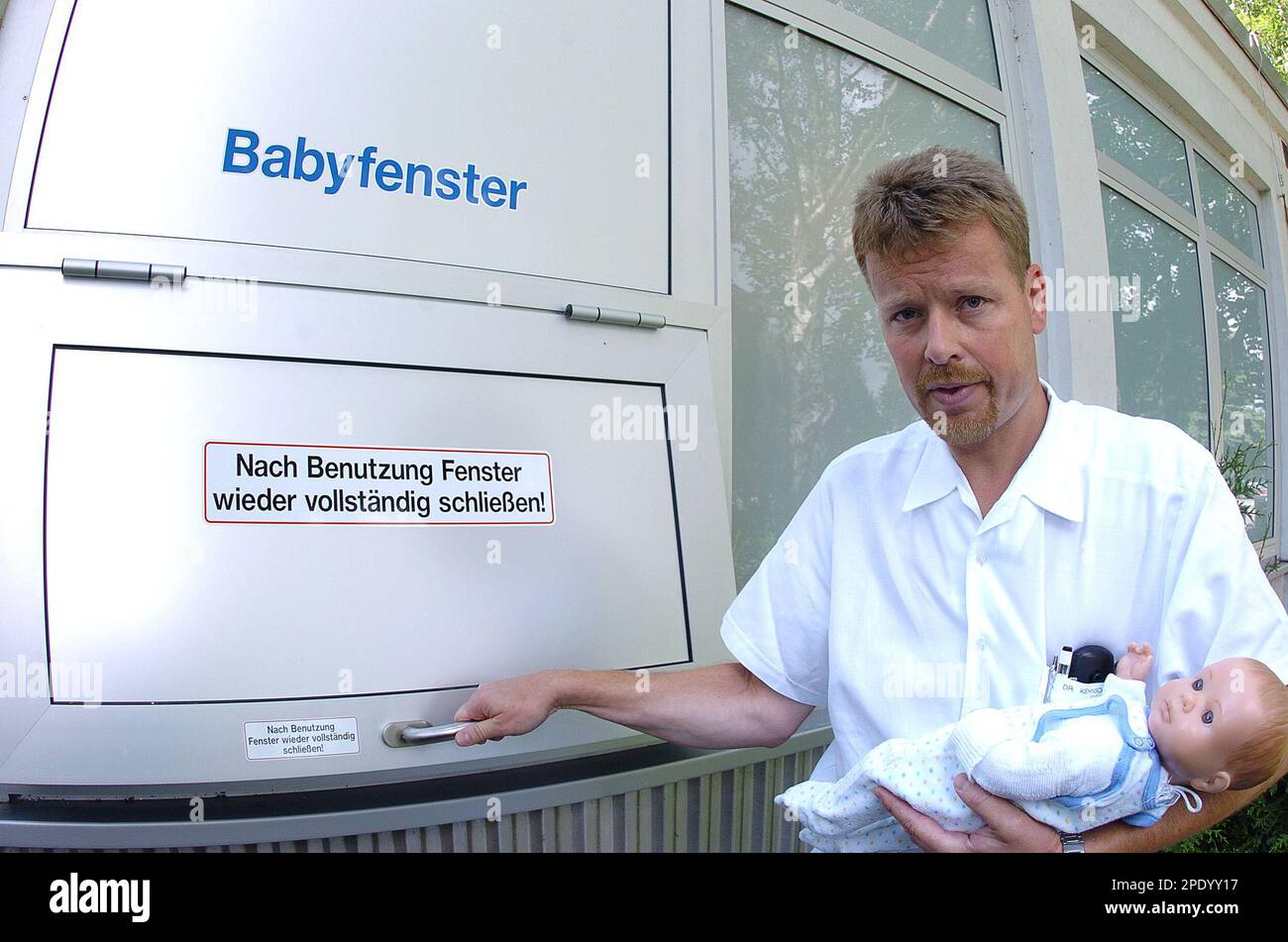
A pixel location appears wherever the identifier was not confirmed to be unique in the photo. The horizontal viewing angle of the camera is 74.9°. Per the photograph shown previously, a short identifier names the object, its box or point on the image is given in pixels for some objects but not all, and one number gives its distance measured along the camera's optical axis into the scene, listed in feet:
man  4.11
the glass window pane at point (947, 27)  9.34
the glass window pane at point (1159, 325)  14.30
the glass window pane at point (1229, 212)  18.79
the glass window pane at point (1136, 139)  14.01
